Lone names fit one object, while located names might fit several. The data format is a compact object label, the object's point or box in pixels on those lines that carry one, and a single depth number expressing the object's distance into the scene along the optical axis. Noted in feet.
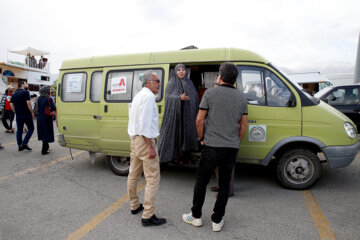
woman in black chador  12.64
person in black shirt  22.15
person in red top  31.85
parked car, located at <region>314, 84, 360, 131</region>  20.48
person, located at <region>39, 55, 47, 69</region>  75.50
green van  12.21
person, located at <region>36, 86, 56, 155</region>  20.25
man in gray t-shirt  8.66
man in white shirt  9.06
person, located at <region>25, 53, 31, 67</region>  71.53
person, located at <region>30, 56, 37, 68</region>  72.83
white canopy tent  71.15
